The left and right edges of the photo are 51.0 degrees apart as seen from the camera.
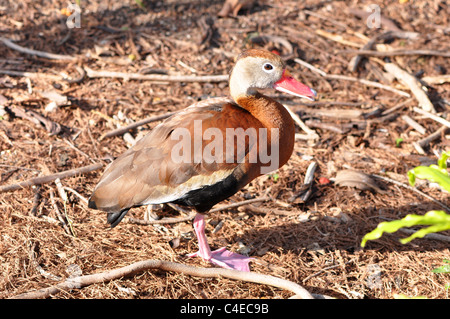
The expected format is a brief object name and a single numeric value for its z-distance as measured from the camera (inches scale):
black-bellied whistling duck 137.1
